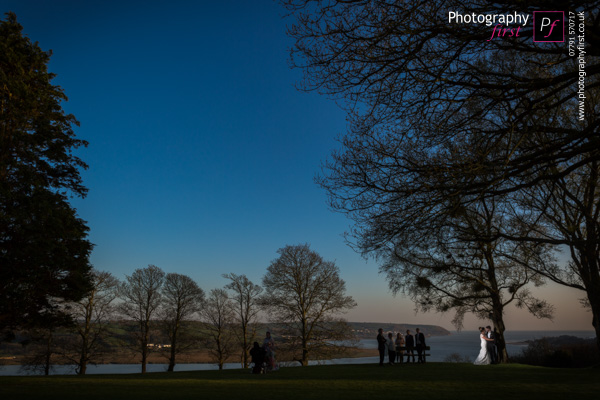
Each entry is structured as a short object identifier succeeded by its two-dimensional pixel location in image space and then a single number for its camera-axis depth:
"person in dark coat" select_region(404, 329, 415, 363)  22.97
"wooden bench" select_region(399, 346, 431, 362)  21.66
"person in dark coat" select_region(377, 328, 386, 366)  20.45
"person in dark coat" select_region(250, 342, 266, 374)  18.08
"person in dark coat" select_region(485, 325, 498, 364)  20.36
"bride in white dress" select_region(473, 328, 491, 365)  20.34
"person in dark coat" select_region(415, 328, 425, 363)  21.48
